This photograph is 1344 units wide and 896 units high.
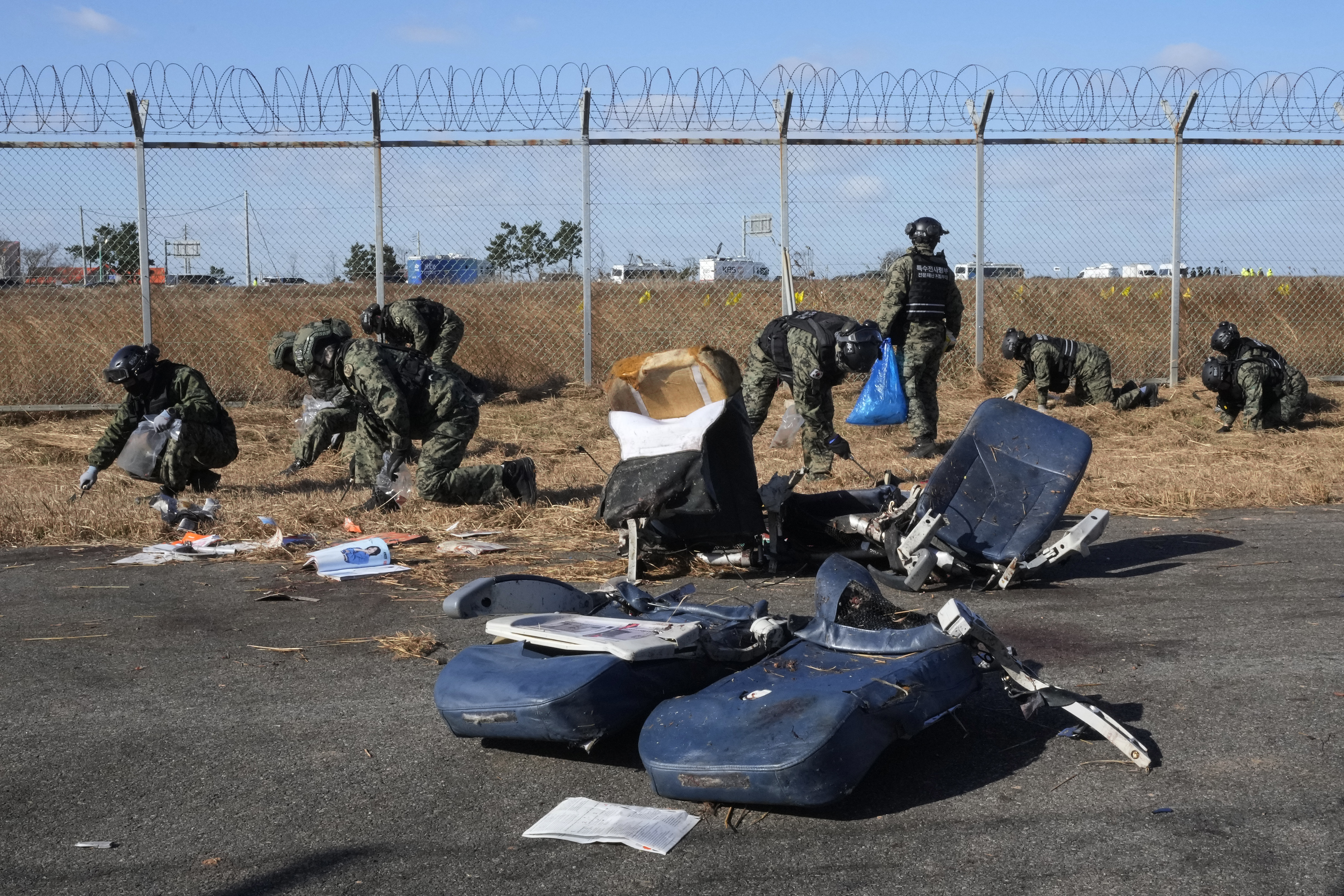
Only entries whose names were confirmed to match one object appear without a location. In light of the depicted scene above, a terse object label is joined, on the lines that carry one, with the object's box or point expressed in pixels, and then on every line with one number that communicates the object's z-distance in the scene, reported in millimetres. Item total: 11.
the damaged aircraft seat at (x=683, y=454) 5070
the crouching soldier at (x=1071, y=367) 11375
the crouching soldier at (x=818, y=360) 7590
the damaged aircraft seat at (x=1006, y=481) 5246
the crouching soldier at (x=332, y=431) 7977
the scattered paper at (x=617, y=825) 2785
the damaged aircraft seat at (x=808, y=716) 2789
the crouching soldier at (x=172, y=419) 7570
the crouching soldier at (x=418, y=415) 7234
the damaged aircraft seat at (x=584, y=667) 3135
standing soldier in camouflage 9617
